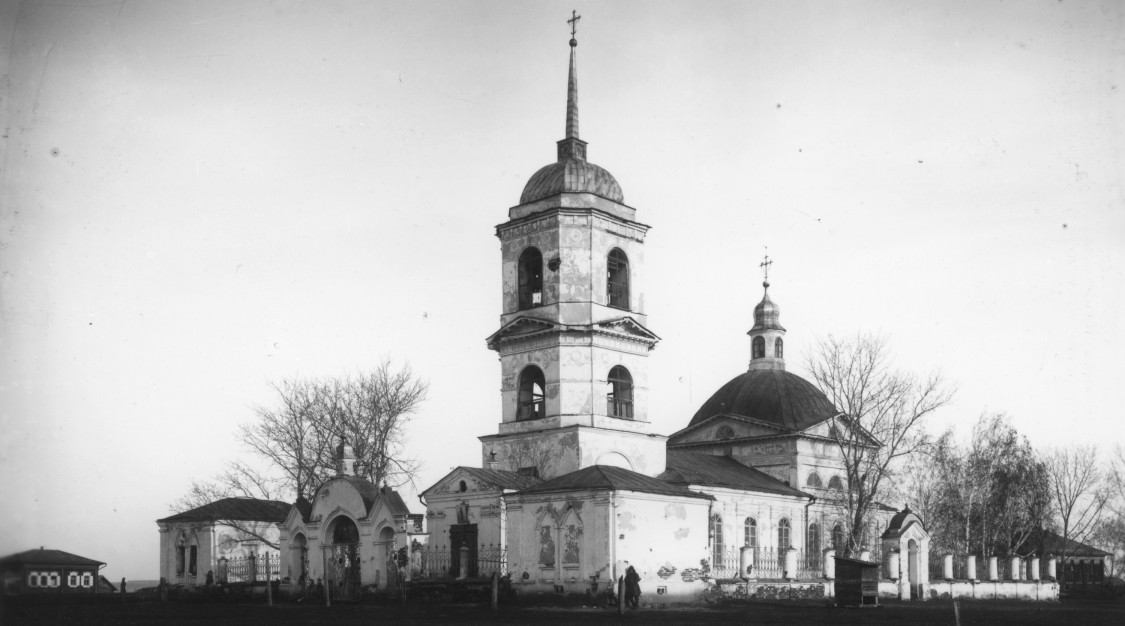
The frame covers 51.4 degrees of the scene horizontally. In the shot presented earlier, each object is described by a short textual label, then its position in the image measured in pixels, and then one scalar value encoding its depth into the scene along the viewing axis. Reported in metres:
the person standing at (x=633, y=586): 26.59
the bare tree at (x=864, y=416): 37.47
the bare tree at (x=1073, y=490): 56.09
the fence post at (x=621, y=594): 25.05
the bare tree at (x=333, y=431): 44.28
